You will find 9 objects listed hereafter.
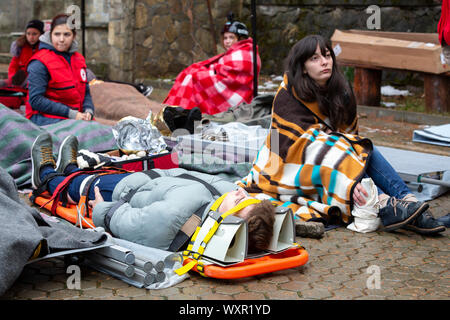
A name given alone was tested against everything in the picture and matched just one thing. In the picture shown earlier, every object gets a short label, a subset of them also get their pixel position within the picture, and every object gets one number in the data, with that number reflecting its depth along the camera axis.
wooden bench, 8.14
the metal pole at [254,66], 6.36
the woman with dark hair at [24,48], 7.84
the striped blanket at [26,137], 4.77
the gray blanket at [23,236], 2.66
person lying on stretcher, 3.10
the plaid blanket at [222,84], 7.32
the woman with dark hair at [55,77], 5.38
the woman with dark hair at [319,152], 3.92
